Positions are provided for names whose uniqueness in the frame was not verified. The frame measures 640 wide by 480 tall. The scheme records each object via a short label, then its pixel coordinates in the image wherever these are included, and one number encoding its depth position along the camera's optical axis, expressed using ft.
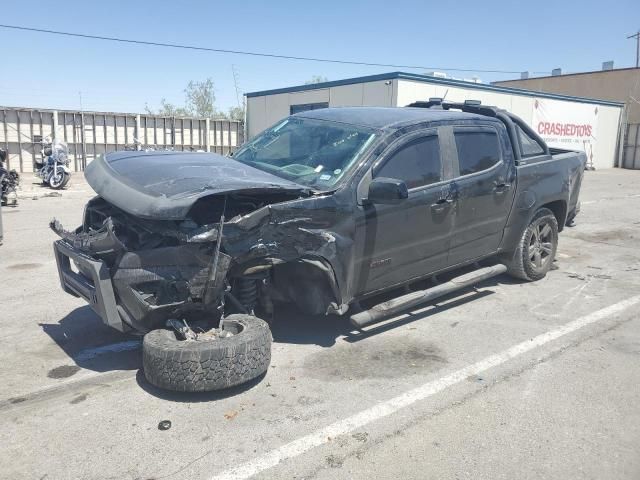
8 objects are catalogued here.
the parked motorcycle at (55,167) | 53.83
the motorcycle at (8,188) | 40.46
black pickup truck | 12.16
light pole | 203.31
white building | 67.72
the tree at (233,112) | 158.92
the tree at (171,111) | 155.84
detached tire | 11.69
